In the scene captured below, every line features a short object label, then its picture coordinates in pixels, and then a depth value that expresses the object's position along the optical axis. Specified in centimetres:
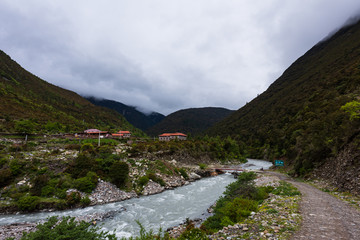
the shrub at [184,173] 3347
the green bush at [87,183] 1989
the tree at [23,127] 3582
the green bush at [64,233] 626
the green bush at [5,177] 1875
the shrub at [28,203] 1617
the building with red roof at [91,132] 5508
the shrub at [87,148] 2857
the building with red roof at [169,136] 10278
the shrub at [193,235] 738
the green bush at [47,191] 1835
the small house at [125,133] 8061
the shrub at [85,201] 1798
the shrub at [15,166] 2006
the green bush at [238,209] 975
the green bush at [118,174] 2328
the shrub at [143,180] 2474
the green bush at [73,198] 1765
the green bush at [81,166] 2204
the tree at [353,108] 1466
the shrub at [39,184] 1847
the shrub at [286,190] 1366
